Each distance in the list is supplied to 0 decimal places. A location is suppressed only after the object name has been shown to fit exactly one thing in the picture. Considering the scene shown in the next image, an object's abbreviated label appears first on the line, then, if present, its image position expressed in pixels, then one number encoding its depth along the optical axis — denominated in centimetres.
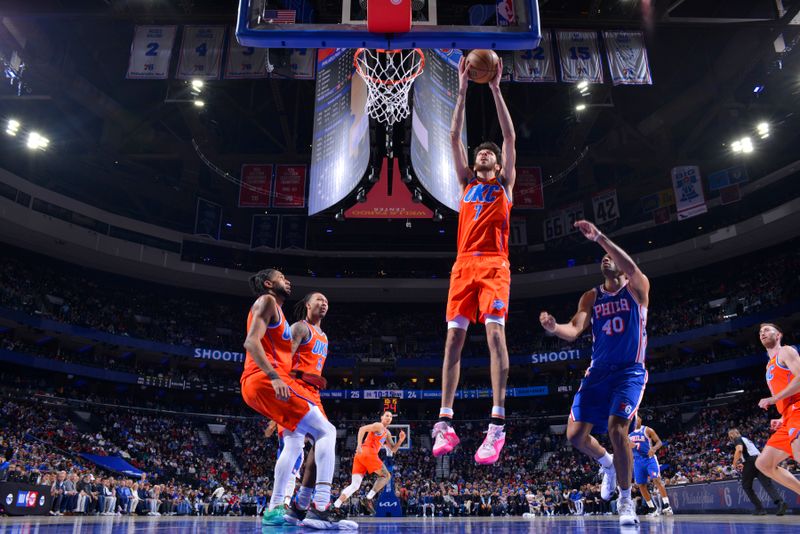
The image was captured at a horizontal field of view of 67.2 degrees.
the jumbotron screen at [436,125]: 1591
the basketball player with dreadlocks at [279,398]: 563
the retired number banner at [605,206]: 3105
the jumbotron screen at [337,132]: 1644
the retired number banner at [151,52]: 1734
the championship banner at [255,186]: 2653
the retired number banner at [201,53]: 1752
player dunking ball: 513
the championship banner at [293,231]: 3372
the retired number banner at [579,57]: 1719
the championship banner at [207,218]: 3319
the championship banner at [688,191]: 2834
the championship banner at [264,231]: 3325
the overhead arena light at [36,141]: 2970
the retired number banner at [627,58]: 1698
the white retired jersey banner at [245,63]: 1755
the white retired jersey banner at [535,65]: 1717
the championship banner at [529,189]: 2681
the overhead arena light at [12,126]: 2873
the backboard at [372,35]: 623
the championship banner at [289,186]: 2570
